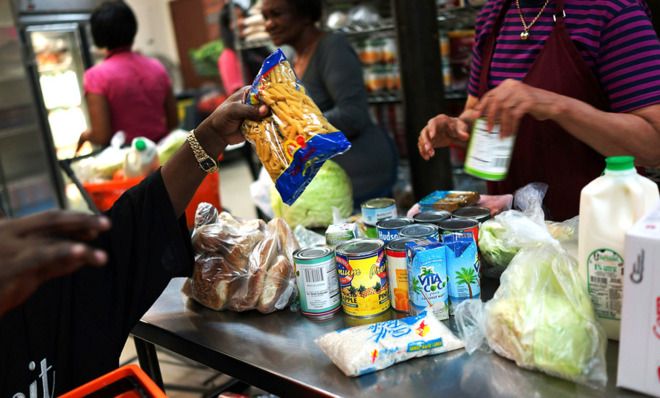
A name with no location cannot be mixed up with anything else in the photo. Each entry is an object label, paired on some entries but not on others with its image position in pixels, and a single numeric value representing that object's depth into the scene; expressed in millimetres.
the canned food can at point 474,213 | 1384
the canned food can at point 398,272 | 1217
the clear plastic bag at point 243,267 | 1386
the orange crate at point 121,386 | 958
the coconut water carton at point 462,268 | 1188
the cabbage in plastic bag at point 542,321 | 956
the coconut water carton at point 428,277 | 1160
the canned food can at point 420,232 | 1245
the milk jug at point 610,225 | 966
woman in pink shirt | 3299
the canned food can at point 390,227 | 1348
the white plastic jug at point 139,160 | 2377
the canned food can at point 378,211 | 1622
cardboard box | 851
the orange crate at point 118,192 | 2320
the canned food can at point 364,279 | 1221
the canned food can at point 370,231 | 1615
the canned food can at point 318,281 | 1261
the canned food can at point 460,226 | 1254
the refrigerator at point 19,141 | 5031
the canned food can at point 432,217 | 1387
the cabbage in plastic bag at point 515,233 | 1246
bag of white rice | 1067
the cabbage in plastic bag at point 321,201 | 2023
